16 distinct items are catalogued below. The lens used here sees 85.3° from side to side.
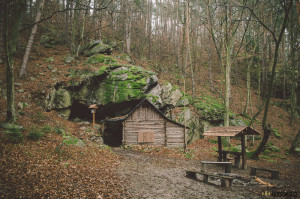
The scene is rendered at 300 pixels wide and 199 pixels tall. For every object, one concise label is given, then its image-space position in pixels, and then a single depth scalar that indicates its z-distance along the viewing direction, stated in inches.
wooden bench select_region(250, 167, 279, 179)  359.3
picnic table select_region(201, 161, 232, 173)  377.6
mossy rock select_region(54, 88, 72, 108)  719.5
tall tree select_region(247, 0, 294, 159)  362.9
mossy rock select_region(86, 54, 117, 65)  875.4
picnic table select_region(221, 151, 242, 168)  470.5
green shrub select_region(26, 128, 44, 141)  386.8
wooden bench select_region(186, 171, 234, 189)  303.0
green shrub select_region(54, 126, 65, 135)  510.8
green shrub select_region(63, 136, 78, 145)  457.4
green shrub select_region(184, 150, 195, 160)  607.2
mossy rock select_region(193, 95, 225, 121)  866.8
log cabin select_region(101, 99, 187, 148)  723.9
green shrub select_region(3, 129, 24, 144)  335.9
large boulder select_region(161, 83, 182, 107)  862.5
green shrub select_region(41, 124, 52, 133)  474.3
